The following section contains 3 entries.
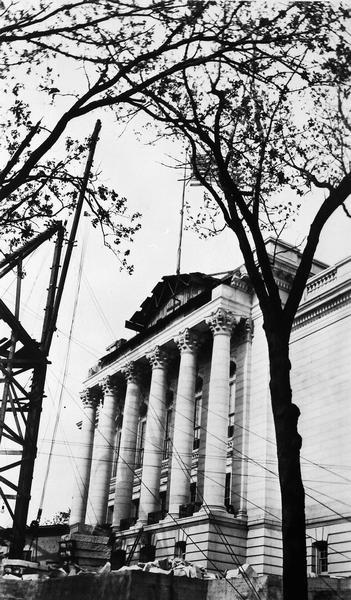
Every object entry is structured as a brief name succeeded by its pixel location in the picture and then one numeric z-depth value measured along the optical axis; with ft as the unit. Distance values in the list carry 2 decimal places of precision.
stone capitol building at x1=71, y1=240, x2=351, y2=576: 95.30
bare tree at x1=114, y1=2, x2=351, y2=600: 32.40
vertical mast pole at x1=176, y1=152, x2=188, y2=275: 132.87
